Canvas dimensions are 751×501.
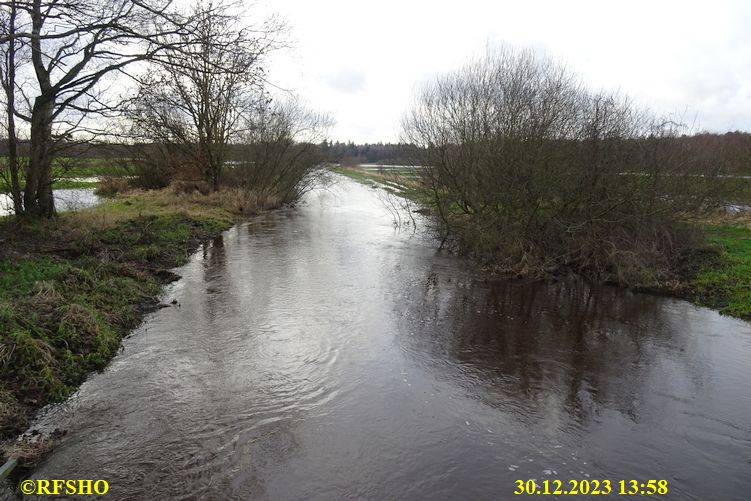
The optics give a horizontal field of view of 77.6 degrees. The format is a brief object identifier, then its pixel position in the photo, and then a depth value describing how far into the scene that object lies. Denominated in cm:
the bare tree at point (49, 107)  1172
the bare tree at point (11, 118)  1195
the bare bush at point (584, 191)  1396
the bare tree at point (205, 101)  975
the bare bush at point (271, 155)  2806
